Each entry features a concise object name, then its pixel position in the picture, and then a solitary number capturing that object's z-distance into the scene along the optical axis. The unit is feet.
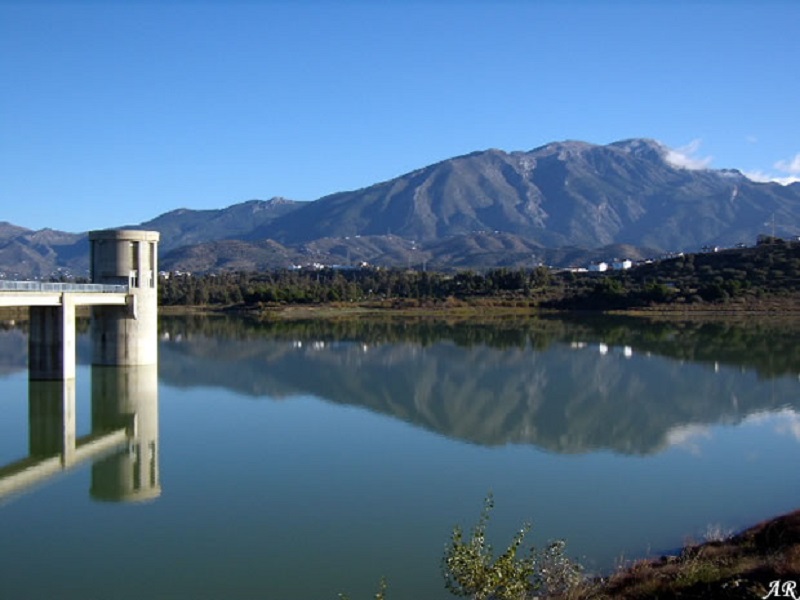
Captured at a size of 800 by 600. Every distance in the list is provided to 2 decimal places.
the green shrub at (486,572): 27.76
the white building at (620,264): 503.44
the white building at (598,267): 501.03
